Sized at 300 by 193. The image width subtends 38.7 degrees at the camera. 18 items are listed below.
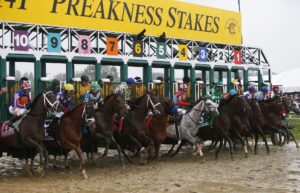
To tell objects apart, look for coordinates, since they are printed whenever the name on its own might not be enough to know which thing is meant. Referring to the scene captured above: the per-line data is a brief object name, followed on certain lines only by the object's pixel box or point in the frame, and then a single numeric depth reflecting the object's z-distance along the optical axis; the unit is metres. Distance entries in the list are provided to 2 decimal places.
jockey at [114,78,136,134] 10.23
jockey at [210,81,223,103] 13.26
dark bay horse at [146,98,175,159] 11.12
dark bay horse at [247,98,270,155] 12.77
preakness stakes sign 16.84
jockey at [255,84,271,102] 14.85
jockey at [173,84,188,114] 12.61
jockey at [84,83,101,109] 10.12
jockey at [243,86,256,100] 13.61
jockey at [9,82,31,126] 9.23
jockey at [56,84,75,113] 9.74
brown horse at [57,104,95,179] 9.22
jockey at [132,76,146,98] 12.88
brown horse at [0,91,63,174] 8.94
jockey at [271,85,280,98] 14.71
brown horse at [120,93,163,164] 10.65
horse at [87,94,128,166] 9.98
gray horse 11.41
